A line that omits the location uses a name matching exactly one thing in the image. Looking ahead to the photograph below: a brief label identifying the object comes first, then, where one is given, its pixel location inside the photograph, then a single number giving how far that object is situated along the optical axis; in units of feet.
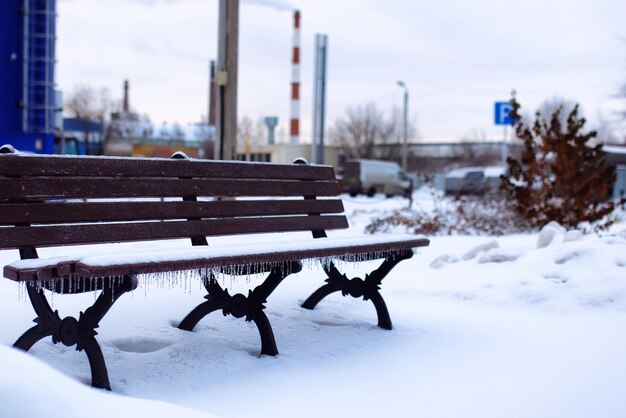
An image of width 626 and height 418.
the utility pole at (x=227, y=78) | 30.27
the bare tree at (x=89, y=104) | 145.38
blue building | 38.68
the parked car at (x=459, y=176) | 95.36
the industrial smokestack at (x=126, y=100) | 182.23
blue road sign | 60.40
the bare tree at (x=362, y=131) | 167.63
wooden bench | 9.75
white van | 100.58
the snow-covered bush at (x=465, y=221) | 33.19
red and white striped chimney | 141.38
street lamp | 115.55
